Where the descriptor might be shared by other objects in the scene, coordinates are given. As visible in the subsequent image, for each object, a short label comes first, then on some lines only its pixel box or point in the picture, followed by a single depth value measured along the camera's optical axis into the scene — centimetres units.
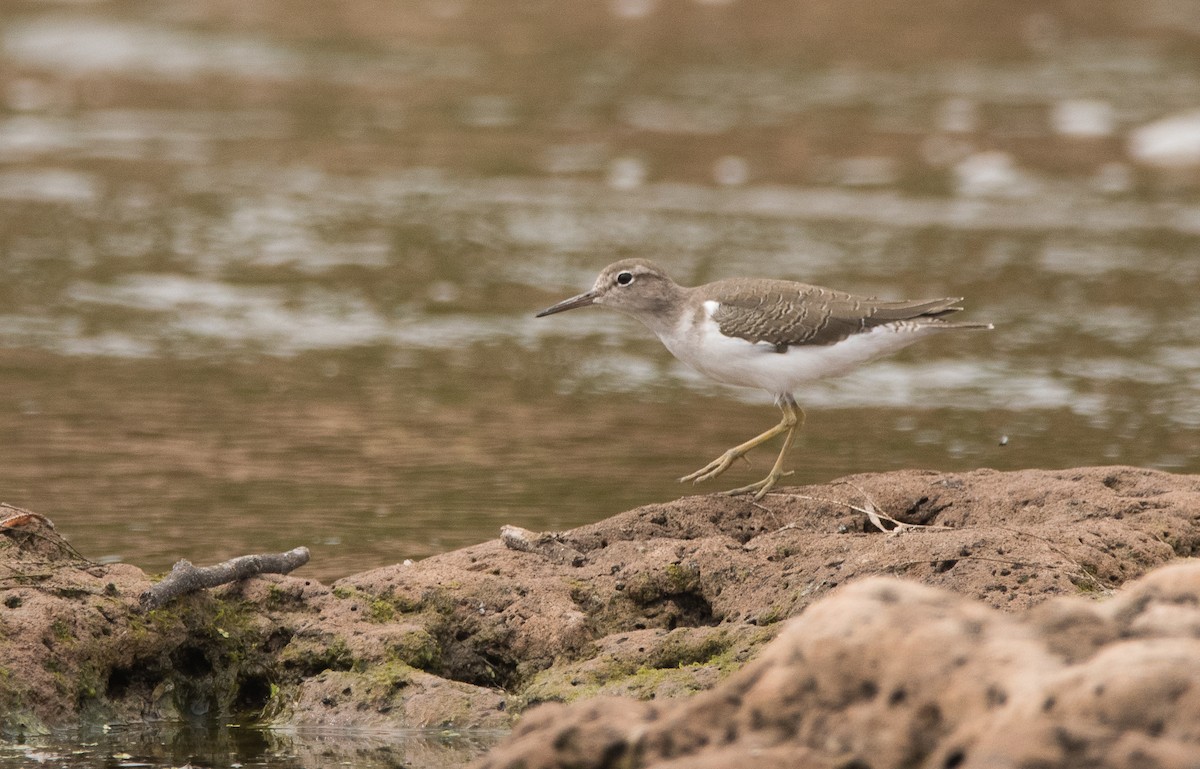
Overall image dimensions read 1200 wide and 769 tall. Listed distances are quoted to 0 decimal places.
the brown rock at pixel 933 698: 727
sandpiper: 1547
